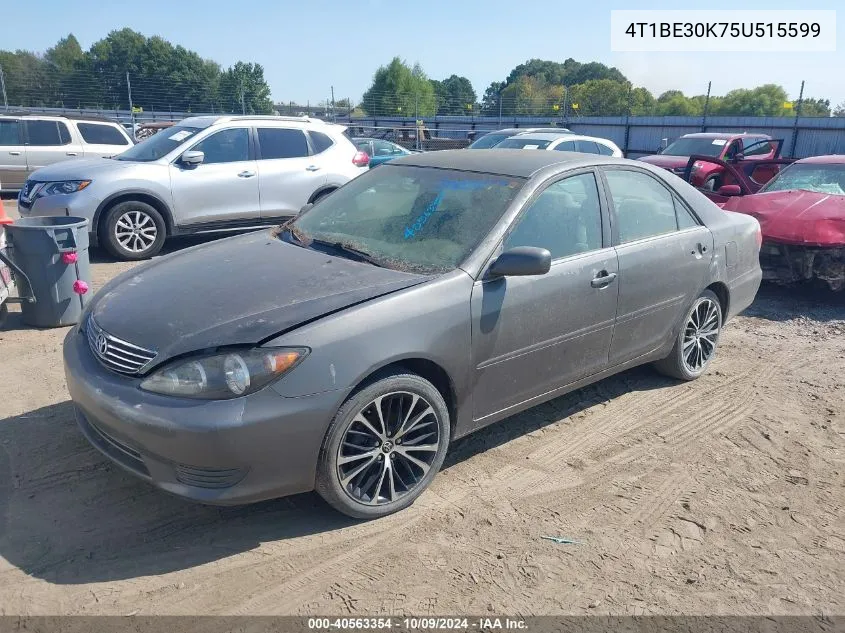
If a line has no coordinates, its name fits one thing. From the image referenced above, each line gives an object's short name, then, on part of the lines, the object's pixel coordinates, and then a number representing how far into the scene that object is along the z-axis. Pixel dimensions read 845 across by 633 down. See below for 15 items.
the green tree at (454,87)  90.06
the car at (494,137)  14.29
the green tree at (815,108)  23.90
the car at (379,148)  16.75
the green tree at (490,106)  33.09
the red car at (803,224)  6.89
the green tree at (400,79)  86.60
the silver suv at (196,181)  8.19
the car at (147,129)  19.80
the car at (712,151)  12.91
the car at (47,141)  13.14
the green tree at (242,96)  34.28
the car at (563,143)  12.52
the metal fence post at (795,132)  21.80
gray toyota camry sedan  2.89
